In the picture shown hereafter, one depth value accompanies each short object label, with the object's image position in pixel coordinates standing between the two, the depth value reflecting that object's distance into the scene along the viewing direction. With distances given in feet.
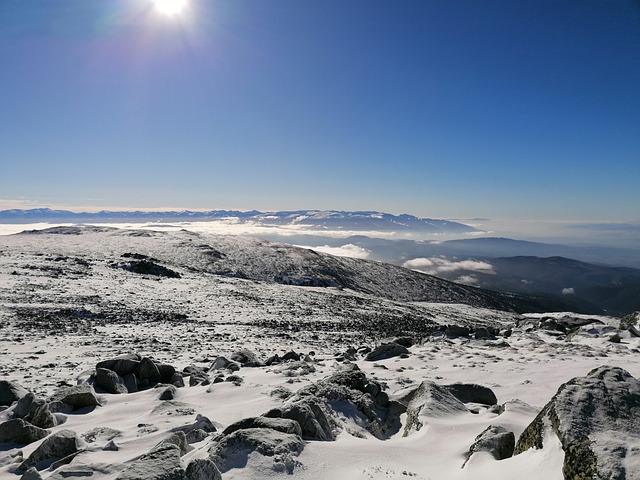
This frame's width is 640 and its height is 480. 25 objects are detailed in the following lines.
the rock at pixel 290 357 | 46.97
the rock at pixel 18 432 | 20.18
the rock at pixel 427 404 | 21.77
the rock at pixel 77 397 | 26.84
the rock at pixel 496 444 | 16.33
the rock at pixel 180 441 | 16.71
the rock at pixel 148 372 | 35.17
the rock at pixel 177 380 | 34.27
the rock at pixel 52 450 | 17.02
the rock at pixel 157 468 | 12.28
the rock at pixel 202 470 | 12.63
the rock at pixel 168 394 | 29.30
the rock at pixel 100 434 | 20.54
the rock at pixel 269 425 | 16.76
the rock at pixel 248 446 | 14.23
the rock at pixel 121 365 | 35.06
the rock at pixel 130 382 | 32.87
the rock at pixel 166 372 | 35.99
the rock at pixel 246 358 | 43.78
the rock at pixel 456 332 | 64.54
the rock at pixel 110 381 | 31.81
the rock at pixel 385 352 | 46.87
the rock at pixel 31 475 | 14.47
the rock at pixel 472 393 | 27.40
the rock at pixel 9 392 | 26.91
